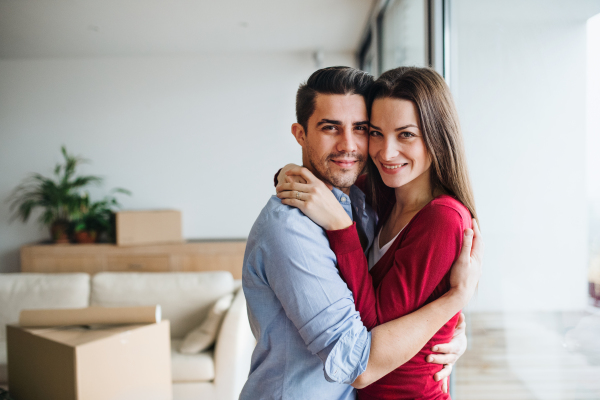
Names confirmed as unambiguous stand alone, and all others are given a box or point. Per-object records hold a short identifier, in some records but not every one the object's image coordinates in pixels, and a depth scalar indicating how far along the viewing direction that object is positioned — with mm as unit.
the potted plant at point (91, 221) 4121
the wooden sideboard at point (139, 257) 4000
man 891
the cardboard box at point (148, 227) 4004
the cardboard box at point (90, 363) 1235
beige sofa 2881
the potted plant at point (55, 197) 4113
